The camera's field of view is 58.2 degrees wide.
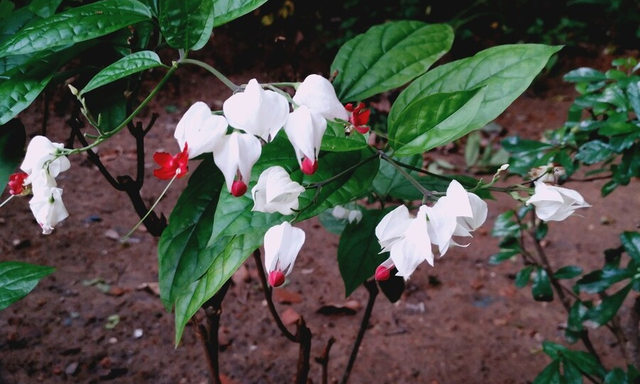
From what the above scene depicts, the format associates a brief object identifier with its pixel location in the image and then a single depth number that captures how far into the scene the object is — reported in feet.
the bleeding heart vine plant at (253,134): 1.67
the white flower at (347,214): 3.13
